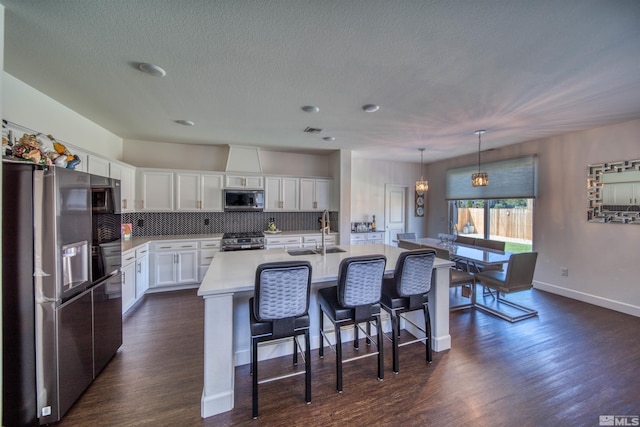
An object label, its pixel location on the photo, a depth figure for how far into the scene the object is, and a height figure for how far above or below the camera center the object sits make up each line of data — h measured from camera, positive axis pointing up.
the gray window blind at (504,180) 4.35 +0.59
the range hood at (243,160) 4.75 +1.02
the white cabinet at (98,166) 2.94 +0.59
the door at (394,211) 6.31 +0.00
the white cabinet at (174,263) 4.00 -0.85
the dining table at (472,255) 3.23 -0.64
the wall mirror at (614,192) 3.25 +0.25
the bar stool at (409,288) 2.10 -0.67
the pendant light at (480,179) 3.72 +0.49
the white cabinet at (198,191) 4.45 +0.38
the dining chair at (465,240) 4.38 -0.54
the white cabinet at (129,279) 3.11 -0.88
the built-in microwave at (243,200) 4.68 +0.22
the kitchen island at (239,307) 1.72 -0.80
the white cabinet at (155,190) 4.25 +0.39
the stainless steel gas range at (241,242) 4.28 -0.54
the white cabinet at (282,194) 4.99 +0.37
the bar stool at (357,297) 1.88 -0.68
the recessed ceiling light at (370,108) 2.79 +1.20
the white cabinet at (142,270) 3.55 -0.88
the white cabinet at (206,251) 4.27 -0.69
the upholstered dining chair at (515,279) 3.08 -0.91
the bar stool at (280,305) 1.64 -0.65
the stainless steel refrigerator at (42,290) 1.47 -0.49
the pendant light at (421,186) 4.60 +0.46
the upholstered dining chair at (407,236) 4.80 -0.50
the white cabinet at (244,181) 4.72 +0.59
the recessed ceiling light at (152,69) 2.00 +1.19
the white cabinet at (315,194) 5.24 +0.38
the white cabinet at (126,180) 3.51 +0.51
